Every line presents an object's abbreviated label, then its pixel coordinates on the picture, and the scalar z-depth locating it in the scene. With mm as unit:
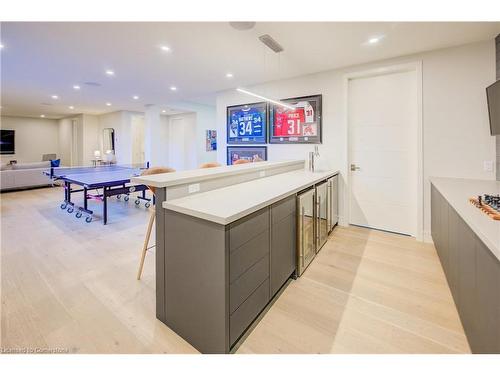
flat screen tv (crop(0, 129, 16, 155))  9720
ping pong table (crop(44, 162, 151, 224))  4113
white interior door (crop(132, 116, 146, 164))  9484
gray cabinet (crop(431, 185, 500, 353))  1162
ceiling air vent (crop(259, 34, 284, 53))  2830
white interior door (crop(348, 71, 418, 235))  3502
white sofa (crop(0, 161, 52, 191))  6573
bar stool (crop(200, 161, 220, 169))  3540
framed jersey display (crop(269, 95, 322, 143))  4176
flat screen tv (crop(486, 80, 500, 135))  2457
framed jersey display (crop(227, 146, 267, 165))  4904
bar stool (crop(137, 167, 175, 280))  2318
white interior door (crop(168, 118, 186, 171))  9273
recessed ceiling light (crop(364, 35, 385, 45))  2873
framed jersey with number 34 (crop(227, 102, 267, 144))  4812
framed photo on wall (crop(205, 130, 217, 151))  8617
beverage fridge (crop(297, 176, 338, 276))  2391
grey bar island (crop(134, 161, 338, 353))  1449
